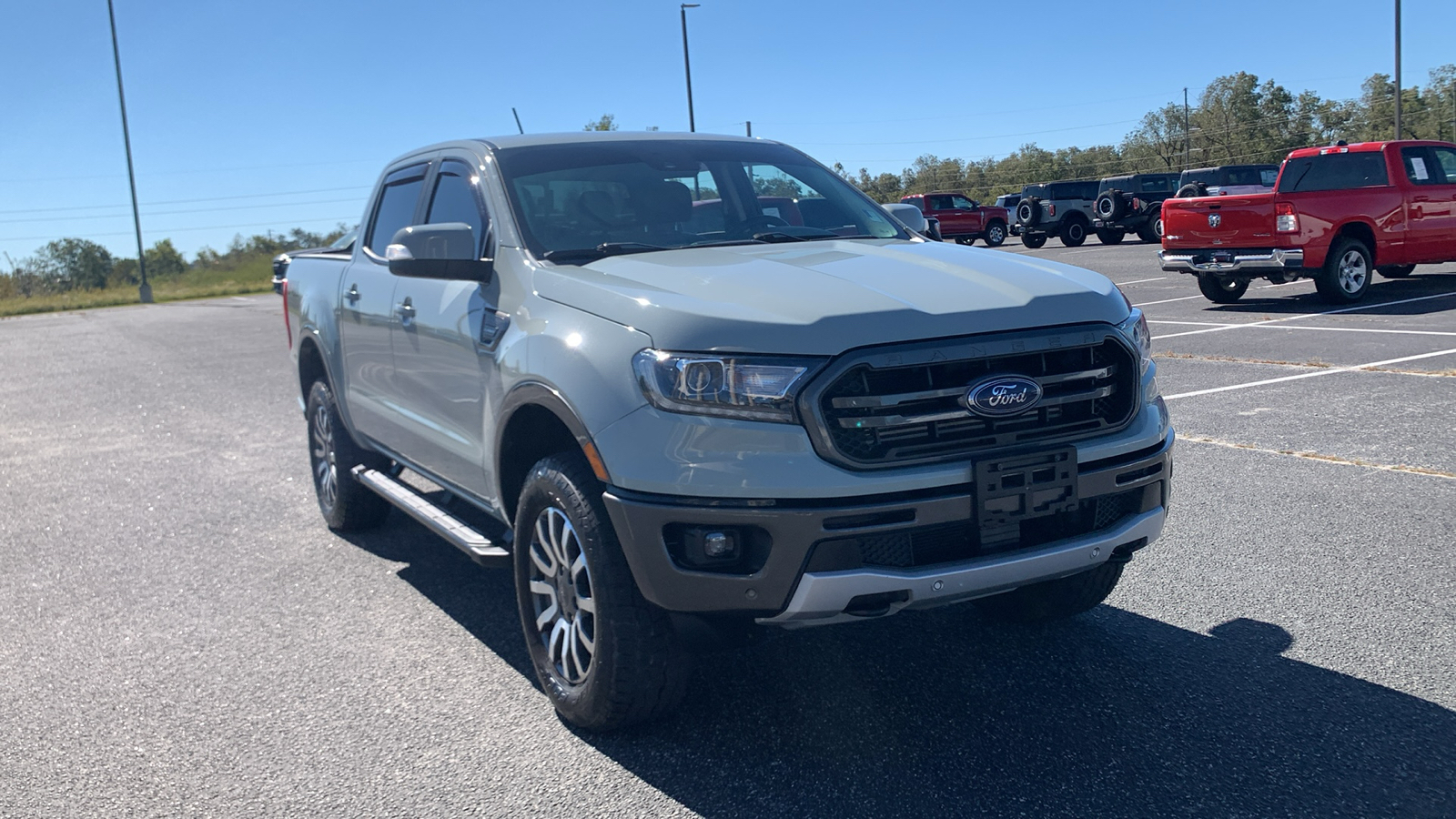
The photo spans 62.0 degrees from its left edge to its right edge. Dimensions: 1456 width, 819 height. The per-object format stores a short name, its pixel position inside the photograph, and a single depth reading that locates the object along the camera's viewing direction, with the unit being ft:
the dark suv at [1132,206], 106.73
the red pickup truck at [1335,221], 48.08
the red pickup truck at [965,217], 128.77
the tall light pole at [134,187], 153.38
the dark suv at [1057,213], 110.83
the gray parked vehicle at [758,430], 10.18
